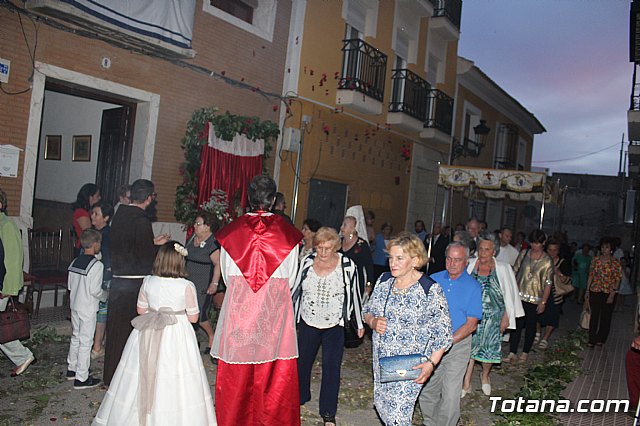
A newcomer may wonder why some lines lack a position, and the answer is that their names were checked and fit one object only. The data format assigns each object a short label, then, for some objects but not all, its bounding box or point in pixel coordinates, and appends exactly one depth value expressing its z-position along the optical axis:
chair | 7.97
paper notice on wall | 7.55
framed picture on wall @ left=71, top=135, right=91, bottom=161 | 10.71
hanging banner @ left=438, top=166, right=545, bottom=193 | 11.91
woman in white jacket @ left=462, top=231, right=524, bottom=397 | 6.08
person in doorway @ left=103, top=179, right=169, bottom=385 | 5.38
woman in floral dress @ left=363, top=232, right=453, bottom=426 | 3.83
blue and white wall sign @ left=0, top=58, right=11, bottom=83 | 7.39
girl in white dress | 4.07
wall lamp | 19.34
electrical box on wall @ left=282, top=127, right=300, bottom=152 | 12.04
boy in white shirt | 5.44
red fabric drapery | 10.04
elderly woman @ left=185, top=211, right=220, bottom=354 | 6.83
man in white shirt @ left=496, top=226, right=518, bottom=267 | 9.32
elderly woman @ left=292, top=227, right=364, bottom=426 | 5.13
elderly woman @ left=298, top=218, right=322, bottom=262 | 7.25
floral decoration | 9.84
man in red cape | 4.43
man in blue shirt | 4.70
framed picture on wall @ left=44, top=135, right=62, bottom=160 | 11.27
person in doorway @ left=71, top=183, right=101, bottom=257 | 8.12
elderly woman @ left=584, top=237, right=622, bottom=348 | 9.34
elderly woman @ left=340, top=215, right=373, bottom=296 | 6.67
